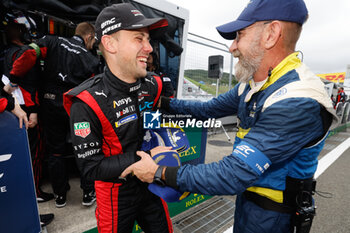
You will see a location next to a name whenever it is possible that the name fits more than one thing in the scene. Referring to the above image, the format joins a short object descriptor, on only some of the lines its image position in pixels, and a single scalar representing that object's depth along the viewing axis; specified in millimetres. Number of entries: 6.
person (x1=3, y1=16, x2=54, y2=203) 2326
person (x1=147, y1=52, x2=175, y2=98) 3225
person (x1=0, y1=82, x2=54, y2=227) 1354
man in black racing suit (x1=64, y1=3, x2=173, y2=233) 1170
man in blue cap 963
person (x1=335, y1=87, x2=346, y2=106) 10662
